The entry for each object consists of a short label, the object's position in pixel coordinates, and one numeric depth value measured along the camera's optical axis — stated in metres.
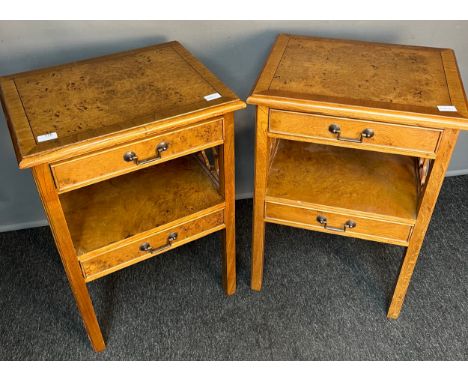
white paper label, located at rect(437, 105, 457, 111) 1.18
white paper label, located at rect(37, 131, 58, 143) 1.09
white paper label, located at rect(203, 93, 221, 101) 1.23
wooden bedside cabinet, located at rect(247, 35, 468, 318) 1.21
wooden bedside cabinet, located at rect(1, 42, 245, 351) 1.12
